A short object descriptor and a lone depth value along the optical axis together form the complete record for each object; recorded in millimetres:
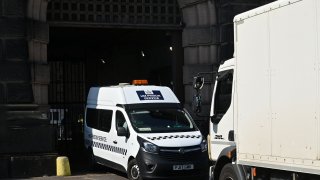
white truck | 6586
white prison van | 12391
